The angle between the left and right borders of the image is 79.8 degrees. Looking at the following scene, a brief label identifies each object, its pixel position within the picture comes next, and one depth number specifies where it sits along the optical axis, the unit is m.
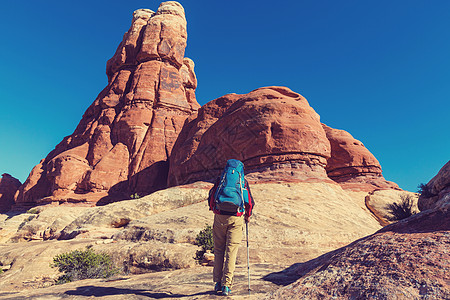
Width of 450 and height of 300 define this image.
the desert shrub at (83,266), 7.91
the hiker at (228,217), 4.38
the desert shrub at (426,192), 10.58
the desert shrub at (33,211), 32.27
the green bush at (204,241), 8.69
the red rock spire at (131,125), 36.69
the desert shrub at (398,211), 16.72
